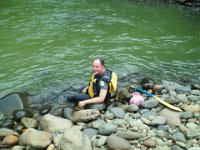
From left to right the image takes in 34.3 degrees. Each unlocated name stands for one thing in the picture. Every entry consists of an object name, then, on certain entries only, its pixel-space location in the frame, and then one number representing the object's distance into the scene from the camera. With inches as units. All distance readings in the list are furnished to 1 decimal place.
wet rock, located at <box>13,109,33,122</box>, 276.2
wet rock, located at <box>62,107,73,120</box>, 278.5
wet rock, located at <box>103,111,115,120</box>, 271.4
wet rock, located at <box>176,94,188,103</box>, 300.7
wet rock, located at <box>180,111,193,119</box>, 266.4
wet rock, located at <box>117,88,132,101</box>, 307.7
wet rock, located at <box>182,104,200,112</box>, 277.3
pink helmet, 295.0
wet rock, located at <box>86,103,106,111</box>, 286.8
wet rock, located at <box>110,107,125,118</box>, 274.5
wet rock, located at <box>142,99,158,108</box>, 289.7
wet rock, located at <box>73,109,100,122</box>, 264.1
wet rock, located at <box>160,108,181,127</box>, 258.7
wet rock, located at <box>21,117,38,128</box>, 264.8
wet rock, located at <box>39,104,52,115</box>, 293.1
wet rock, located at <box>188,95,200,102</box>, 302.7
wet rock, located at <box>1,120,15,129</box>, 270.2
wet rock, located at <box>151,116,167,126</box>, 257.5
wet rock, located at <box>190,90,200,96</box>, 320.2
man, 287.5
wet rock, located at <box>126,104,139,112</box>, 283.7
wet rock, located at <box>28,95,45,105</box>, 313.3
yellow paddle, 279.4
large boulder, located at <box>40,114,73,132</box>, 254.5
